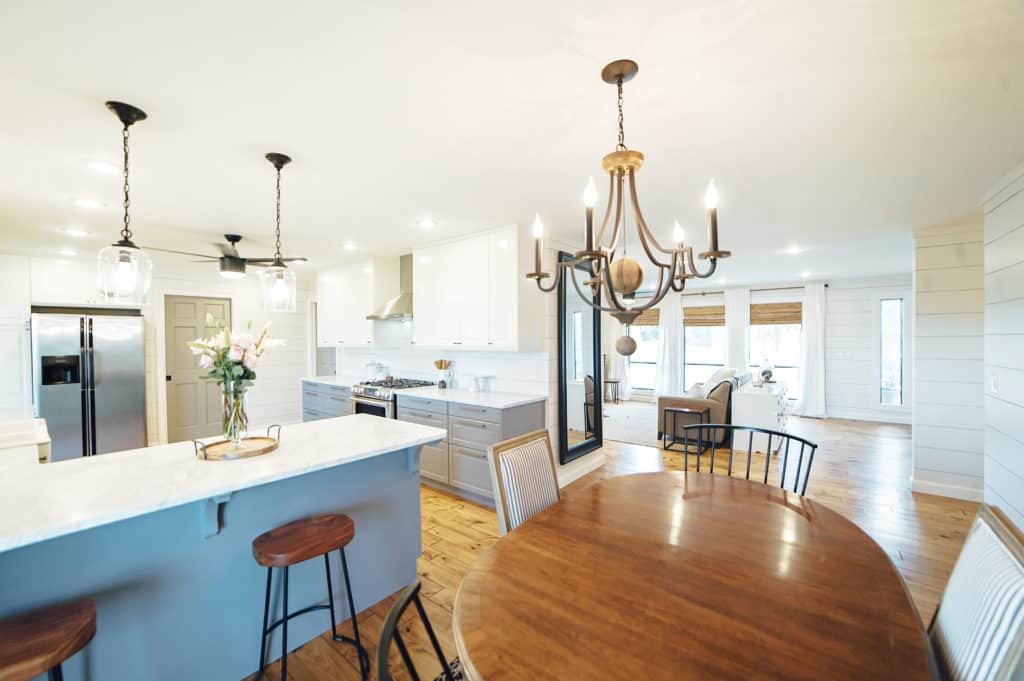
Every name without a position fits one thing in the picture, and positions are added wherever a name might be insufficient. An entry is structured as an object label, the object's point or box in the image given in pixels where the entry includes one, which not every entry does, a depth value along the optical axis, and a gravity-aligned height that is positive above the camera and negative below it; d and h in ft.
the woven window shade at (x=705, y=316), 26.40 +1.27
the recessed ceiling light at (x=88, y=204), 9.72 +3.18
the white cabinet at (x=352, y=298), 16.84 +1.65
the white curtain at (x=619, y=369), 29.43 -2.41
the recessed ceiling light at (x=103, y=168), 7.68 +3.20
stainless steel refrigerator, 13.76 -1.54
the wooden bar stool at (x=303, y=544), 5.20 -2.71
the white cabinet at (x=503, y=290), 11.93 +1.37
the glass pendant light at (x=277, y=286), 7.93 +0.97
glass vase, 6.29 -1.16
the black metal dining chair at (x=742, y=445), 15.40 -4.64
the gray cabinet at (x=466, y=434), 11.27 -2.73
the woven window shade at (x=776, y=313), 24.26 +1.35
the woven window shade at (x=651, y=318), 28.57 +1.25
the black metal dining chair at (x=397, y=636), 2.13 -1.66
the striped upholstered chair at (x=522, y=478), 5.49 -2.02
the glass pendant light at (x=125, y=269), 5.74 +0.95
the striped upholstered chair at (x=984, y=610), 2.52 -1.88
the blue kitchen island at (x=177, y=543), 4.44 -2.61
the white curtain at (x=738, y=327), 25.32 +0.56
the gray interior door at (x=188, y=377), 17.35 -1.69
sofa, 16.92 -2.74
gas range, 13.87 -1.78
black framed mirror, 13.26 -1.25
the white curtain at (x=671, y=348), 27.73 -0.80
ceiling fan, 11.47 +1.98
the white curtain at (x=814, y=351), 23.35 -0.85
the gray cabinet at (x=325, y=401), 16.05 -2.62
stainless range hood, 15.45 +1.23
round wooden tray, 6.09 -1.72
